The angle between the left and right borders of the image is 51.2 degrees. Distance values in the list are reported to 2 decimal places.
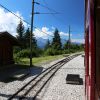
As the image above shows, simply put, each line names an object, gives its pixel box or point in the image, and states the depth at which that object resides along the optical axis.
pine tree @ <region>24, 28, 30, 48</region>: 41.00
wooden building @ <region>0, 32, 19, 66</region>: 10.31
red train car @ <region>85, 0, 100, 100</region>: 1.10
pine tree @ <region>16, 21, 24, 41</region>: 43.13
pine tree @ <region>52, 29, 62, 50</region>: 46.81
